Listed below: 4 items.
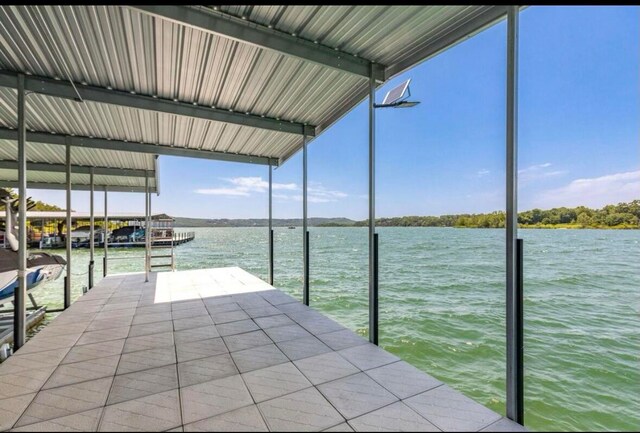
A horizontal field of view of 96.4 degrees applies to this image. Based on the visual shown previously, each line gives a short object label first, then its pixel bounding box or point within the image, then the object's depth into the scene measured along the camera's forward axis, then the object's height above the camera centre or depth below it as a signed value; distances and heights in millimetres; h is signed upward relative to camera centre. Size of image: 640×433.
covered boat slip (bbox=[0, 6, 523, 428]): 2182 +1570
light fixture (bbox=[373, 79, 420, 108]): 3012 +1317
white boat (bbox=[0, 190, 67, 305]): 4207 -785
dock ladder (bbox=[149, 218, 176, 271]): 7464 -1295
